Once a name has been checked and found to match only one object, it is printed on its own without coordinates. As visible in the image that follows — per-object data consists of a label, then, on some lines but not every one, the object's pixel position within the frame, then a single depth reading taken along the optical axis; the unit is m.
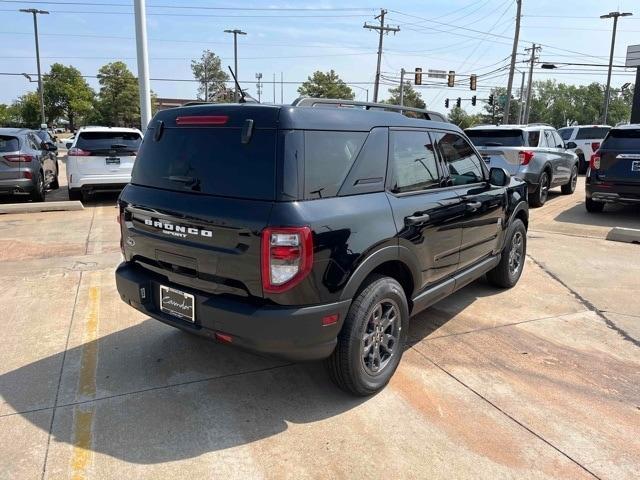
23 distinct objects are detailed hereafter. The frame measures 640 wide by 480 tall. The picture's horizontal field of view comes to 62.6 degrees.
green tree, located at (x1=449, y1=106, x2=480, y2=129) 92.05
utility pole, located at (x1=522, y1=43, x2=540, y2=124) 48.44
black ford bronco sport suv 2.89
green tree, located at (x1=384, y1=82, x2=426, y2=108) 78.06
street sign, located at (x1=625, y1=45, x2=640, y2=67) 22.73
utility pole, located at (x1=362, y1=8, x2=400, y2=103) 46.70
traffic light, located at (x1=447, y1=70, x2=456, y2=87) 44.50
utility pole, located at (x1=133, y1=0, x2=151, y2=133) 12.09
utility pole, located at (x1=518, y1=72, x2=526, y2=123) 64.79
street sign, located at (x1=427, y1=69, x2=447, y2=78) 45.75
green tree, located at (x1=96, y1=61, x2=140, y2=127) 62.25
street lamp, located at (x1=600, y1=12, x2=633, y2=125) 39.16
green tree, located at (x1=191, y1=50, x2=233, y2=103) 80.88
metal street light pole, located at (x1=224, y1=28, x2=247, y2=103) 51.37
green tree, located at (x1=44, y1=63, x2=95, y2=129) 65.00
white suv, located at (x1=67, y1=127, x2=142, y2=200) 10.79
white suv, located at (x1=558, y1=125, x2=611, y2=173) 18.51
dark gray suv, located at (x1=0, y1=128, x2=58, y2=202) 10.30
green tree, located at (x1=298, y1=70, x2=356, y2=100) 61.56
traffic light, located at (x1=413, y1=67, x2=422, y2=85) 44.50
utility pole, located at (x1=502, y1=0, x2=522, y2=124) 33.59
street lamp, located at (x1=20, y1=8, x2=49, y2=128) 40.06
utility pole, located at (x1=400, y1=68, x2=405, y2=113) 48.72
